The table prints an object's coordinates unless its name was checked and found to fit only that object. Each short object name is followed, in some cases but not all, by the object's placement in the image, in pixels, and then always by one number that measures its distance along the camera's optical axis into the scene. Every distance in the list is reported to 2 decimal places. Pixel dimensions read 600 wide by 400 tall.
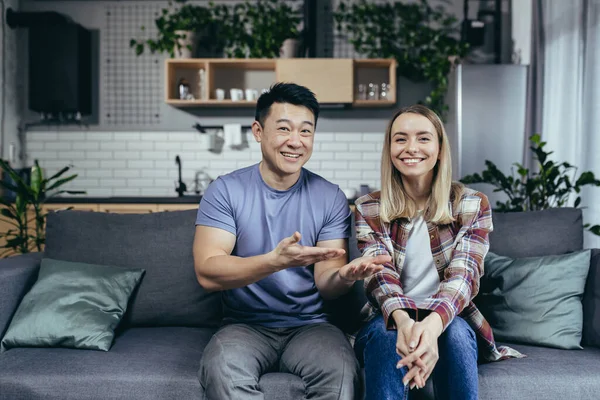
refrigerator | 4.20
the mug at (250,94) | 4.75
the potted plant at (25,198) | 3.02
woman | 1.60
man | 1.67
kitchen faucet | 4.69
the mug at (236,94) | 4.75
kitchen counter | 4.29
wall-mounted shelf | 4.61
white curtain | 3.05
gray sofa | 1.69
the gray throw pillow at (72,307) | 1.89
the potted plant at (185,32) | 4.78
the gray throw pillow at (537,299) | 1.93
